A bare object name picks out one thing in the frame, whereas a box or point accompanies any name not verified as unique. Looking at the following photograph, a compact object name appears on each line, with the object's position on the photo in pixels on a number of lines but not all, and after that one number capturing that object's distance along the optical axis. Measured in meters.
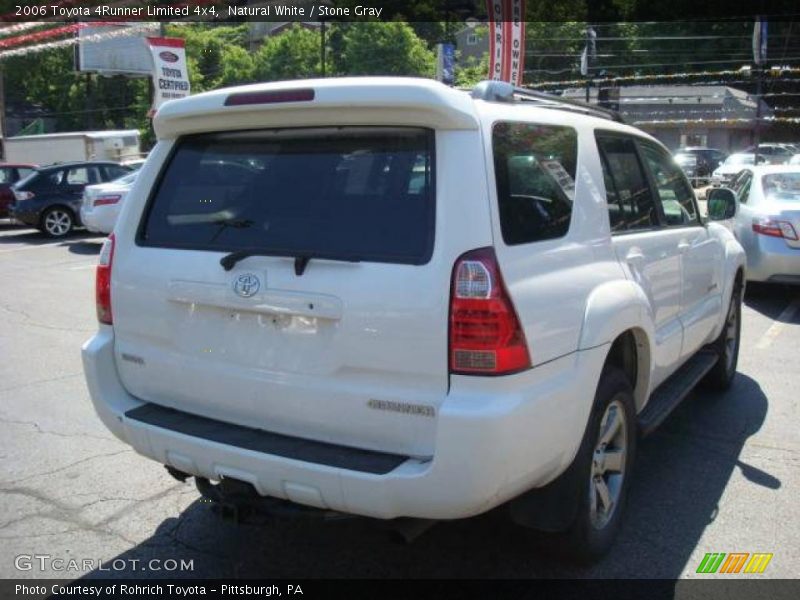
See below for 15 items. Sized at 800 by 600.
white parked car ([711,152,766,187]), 30.16
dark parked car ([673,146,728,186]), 34.69
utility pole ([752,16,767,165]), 31.52
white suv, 2.60
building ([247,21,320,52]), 84.86
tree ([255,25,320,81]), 54.54
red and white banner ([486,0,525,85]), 11.98
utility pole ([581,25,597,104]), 32.69
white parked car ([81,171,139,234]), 14.71
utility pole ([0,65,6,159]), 32.33
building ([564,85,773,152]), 49.78
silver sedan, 8.34
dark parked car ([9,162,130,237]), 16.80
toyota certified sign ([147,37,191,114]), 21.70
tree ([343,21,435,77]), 51.12
